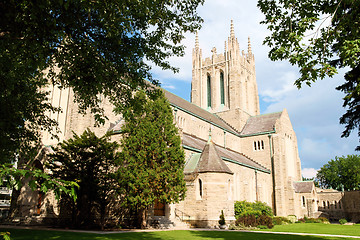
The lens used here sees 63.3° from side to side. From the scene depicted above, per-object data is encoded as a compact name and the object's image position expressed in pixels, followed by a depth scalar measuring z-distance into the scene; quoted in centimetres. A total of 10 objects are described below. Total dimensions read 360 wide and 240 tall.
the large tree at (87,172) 1854
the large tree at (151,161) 1773
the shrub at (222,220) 2091
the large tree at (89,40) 797
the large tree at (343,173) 6992
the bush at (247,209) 2448
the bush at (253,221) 2281
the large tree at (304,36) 768
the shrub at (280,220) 2962
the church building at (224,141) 2194
